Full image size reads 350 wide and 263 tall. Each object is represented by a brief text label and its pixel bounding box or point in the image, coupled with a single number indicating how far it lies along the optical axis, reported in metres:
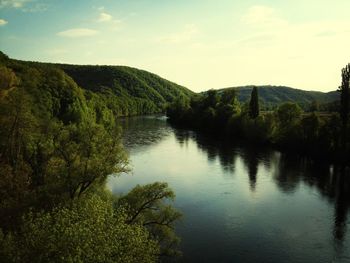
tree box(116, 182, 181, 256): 31.92
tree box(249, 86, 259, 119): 110.63
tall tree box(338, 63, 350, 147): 75.19
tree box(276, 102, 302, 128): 96.94
